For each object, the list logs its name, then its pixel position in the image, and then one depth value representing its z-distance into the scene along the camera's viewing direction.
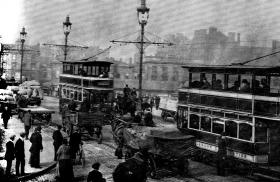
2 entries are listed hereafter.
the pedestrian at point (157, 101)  36.39
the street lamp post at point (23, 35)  37.11
